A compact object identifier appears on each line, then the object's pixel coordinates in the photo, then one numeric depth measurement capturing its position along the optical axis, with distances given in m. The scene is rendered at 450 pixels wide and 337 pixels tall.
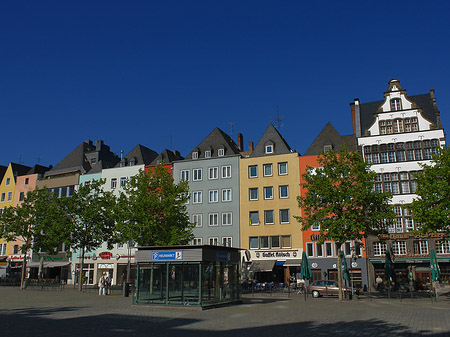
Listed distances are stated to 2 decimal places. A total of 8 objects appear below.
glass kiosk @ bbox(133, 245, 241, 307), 24.30
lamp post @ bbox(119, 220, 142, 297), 36.63
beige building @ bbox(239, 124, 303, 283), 50.78
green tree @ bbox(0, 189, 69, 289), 42.81
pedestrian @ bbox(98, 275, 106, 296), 36.47
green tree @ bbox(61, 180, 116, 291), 43.06
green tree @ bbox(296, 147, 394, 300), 32.57
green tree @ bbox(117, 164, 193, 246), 37.38
